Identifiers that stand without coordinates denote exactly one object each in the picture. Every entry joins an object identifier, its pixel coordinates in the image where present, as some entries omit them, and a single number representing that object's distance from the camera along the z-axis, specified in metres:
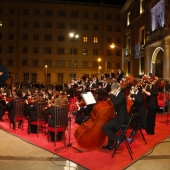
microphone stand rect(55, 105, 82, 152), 6.95
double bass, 6.17
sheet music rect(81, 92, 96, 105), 6.80
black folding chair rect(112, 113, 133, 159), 6.12
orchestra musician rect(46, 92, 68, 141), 7.36
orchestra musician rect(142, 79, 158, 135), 8.15
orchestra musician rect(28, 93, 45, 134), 8.44
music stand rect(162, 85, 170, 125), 12.26
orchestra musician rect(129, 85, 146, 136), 7.10
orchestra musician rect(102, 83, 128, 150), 5.96
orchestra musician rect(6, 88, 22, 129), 9.41
